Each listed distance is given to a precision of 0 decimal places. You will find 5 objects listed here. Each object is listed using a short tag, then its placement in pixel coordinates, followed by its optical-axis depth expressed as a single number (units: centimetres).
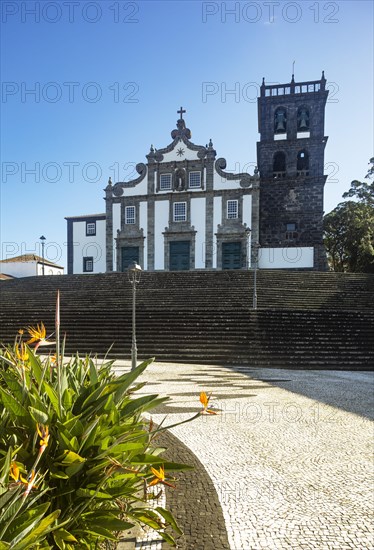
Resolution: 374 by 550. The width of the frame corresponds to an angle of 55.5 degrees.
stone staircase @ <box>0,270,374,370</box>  1248
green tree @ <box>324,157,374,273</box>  3036
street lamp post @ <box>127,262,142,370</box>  955
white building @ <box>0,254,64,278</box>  3828
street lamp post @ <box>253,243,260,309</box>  1563
